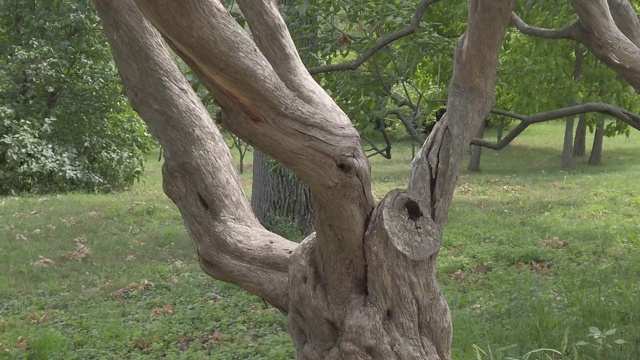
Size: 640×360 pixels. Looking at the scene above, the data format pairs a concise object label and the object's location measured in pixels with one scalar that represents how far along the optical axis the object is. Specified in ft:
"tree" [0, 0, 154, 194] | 63.36
